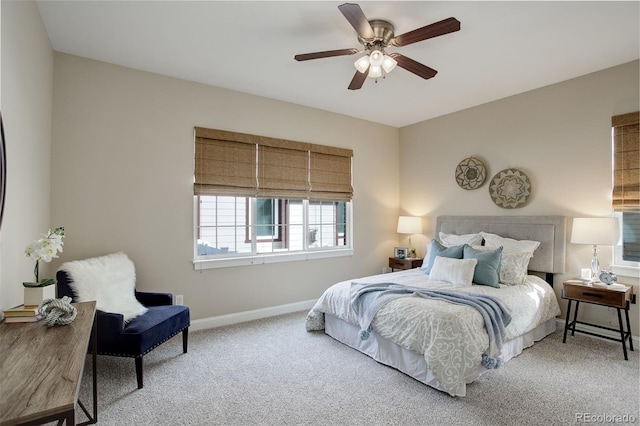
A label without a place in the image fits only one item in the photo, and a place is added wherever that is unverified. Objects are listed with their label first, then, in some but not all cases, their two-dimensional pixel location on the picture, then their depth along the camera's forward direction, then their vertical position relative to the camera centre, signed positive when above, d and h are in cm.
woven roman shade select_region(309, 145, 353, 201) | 456 +62
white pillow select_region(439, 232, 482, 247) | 412 -28
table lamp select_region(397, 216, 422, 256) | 499 -12
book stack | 165 -50
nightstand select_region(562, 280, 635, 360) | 296 -75
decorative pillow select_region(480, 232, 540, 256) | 368 -30
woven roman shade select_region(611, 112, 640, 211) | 318 +55
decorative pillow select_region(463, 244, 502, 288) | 333 -52
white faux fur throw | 258 -56
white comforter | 234 -87
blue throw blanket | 254 -74
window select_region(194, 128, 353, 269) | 376 +22
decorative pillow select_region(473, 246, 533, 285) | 342 -52
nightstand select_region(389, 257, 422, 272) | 482 -67
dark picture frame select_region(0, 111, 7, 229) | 169 +23
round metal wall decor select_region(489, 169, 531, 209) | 400 +36
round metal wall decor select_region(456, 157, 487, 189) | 441 +60
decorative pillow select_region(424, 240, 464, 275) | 369 -40
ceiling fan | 217 +124
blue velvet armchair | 243 -87
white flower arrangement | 184 -19
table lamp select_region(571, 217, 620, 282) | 309 -14
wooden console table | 92 -54
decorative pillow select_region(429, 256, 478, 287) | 335 -56
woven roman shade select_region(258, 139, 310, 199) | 410 +62
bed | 241 -77
